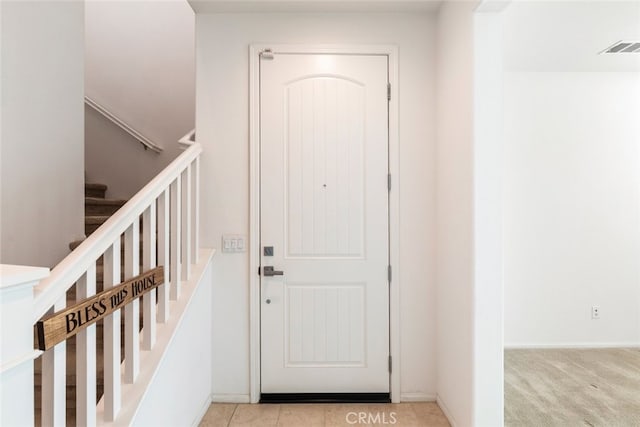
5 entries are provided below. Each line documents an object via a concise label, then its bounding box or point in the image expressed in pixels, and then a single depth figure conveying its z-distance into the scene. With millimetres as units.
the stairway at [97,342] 1638
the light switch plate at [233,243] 2479
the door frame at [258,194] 2461
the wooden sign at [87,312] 1028
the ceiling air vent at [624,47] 2917
